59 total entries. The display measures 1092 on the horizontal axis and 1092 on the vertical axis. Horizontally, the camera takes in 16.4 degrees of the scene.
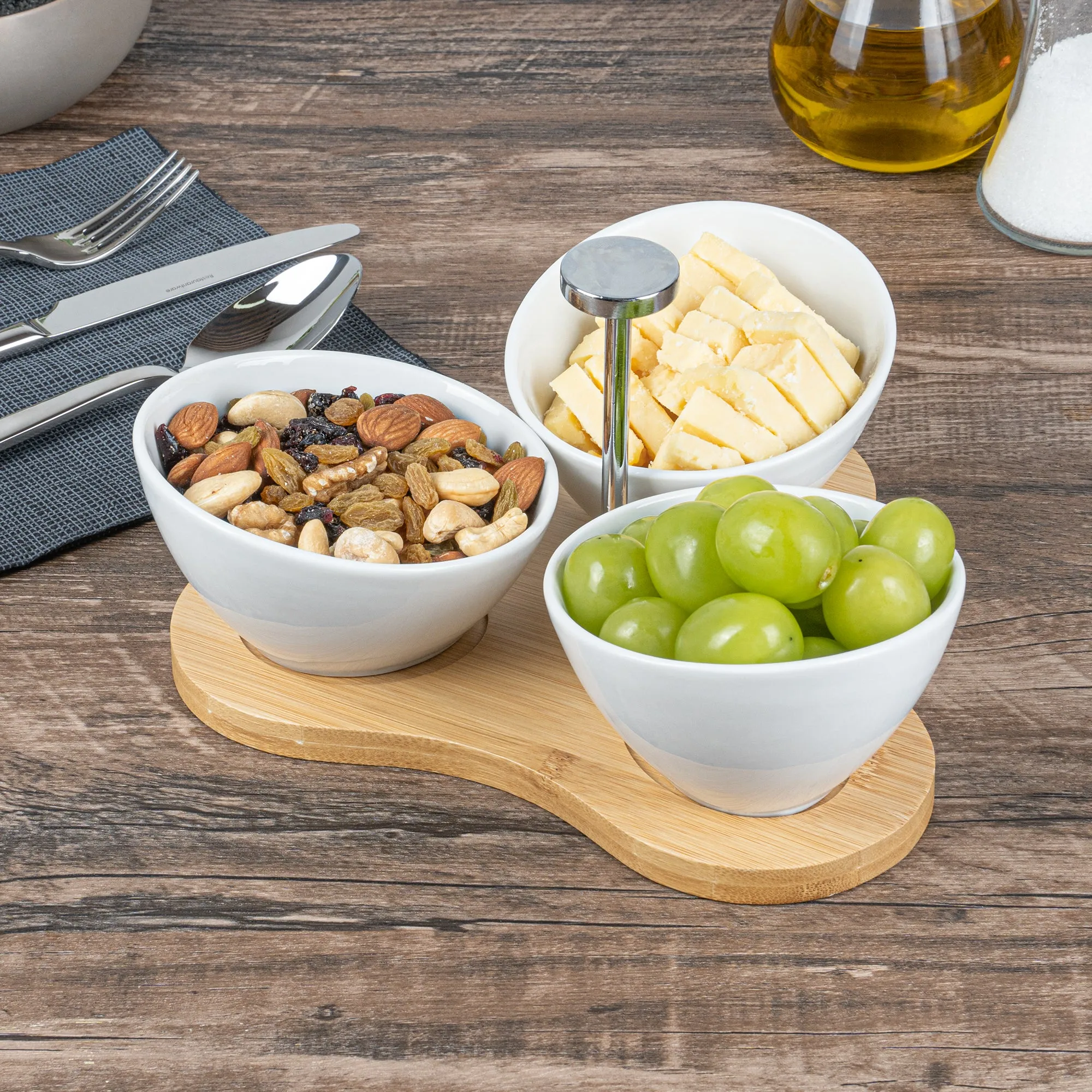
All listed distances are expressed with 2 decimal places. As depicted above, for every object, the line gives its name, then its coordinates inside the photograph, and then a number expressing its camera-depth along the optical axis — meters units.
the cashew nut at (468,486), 1.09
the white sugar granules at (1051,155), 1.26
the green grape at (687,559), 1.03
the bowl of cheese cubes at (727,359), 1.11
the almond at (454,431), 1.11
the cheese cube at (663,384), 1.12
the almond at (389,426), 1.11
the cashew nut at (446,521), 1.08
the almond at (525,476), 1.09
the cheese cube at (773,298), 1.15
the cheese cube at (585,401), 1.12
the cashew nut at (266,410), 1.12
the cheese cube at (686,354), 1.13
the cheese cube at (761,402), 1.11
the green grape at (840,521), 1.04
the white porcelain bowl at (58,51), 1.33
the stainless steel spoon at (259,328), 1.19
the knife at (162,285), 1.25
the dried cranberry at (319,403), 1.12
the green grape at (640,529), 1.06
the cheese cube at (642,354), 1.15
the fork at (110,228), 1.30
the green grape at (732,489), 1.05
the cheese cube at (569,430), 1.13
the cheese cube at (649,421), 1.13
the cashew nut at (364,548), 1.06
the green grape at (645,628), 1.02
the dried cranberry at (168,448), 1.10
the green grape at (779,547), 1.01
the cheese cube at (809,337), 1.12
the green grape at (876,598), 1.01
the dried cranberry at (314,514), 1.08
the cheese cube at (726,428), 1.10
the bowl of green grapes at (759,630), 1.01
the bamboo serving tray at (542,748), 1.05
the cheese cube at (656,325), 1.15
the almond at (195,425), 1.10
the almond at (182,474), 1.09
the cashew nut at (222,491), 1.08
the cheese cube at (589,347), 1.14
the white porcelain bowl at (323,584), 1.06
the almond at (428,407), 1.12
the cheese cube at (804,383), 1.11
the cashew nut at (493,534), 1.08
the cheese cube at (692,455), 1.10
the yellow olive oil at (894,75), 1.28
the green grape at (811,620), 1.04
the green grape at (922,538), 1.03
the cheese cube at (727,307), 1.14
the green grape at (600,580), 1.04
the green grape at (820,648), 1.02
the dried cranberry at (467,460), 1.11
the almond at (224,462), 1.09
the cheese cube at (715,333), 1.13
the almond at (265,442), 1.10
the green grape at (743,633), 1.01
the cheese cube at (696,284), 1.16
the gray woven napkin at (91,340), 1.18
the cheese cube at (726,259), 1.16
